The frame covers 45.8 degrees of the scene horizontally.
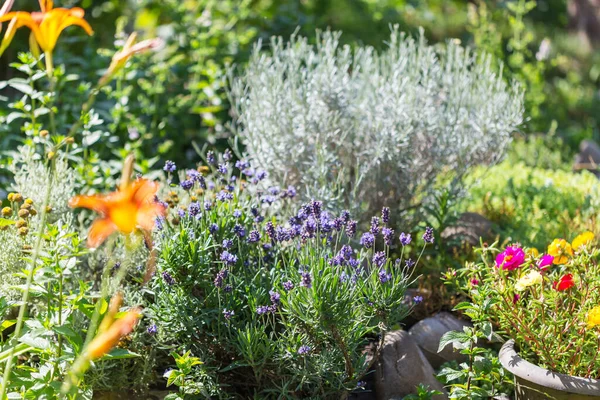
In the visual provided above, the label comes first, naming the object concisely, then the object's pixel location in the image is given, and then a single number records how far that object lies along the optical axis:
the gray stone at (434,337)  3.37
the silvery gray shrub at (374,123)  3.87
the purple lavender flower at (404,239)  2.68
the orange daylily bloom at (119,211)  1.58
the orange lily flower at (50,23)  1.73
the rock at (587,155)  6.71
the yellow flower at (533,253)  2.93
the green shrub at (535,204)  4.21
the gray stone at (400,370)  3.07
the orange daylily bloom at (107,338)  1.46
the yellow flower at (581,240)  2.92
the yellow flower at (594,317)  2.44
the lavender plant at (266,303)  2.59
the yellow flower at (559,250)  2.86
